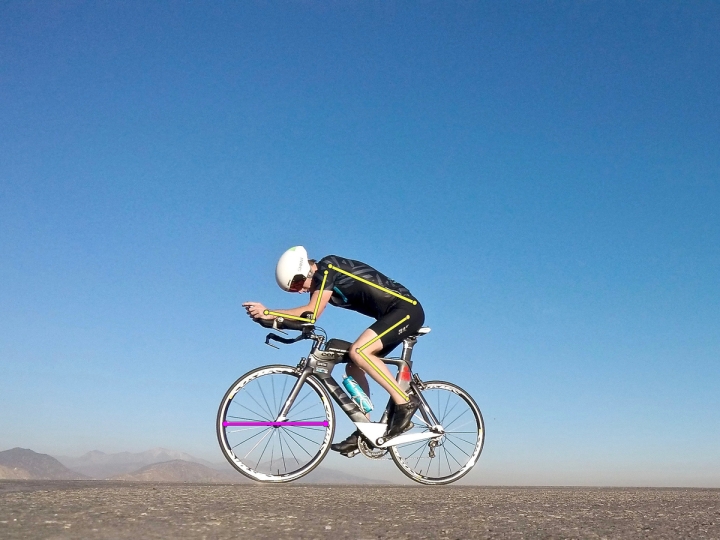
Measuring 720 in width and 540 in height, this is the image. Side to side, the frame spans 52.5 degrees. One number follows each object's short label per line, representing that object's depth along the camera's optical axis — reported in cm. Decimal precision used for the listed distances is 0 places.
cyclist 736
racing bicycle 722
